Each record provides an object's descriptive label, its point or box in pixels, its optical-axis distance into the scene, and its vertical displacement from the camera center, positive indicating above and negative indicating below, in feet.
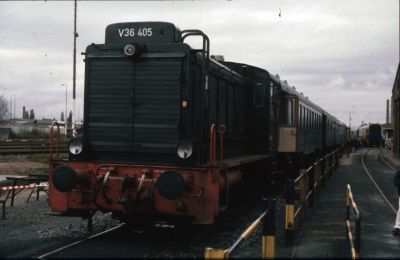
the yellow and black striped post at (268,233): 20.63 -3.79
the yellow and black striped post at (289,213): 26.99 -3.85
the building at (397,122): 135.99 +5.65
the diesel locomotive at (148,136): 25.68 +0.20
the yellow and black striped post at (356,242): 21.95 -4.77
